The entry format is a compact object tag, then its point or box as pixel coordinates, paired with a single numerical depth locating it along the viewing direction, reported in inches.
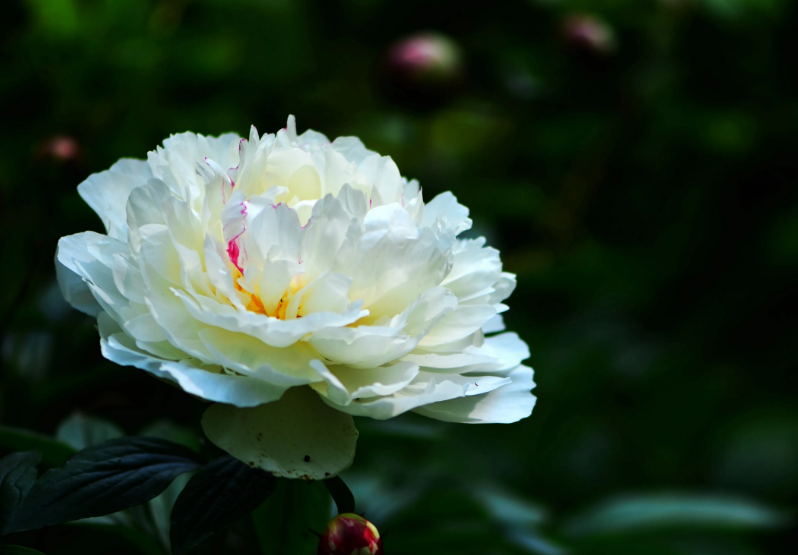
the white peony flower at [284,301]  41.3
